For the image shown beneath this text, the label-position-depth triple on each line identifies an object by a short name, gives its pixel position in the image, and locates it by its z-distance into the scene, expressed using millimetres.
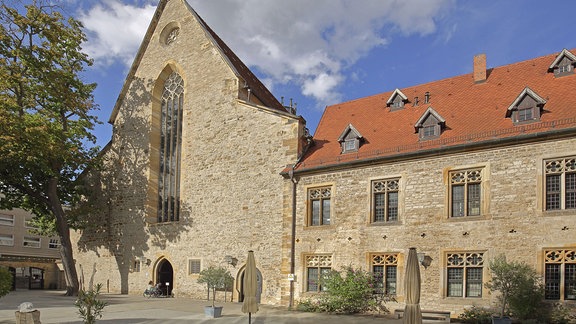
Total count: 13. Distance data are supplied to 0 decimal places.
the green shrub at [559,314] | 14641
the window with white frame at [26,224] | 40938
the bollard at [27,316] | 12695
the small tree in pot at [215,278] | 19969
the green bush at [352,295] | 18469
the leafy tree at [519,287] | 14992
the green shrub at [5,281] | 14403
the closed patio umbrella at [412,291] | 11141
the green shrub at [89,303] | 11719
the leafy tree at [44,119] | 24016
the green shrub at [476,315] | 15838
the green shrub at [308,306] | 19612
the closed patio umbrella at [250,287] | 14109
